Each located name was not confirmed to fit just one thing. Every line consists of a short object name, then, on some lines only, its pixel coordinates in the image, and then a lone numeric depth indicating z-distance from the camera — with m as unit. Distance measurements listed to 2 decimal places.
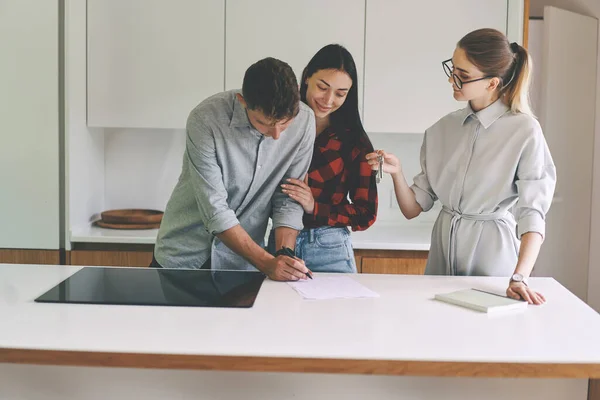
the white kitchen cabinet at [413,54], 3.29
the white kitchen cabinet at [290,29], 3.30
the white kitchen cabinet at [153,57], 3.32
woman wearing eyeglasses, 2.00
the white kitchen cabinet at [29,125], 3.12
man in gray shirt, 1.98
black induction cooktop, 1.72
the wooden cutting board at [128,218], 3.39
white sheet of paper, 1.82
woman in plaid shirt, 2.23
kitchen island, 1.35
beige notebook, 1.69
